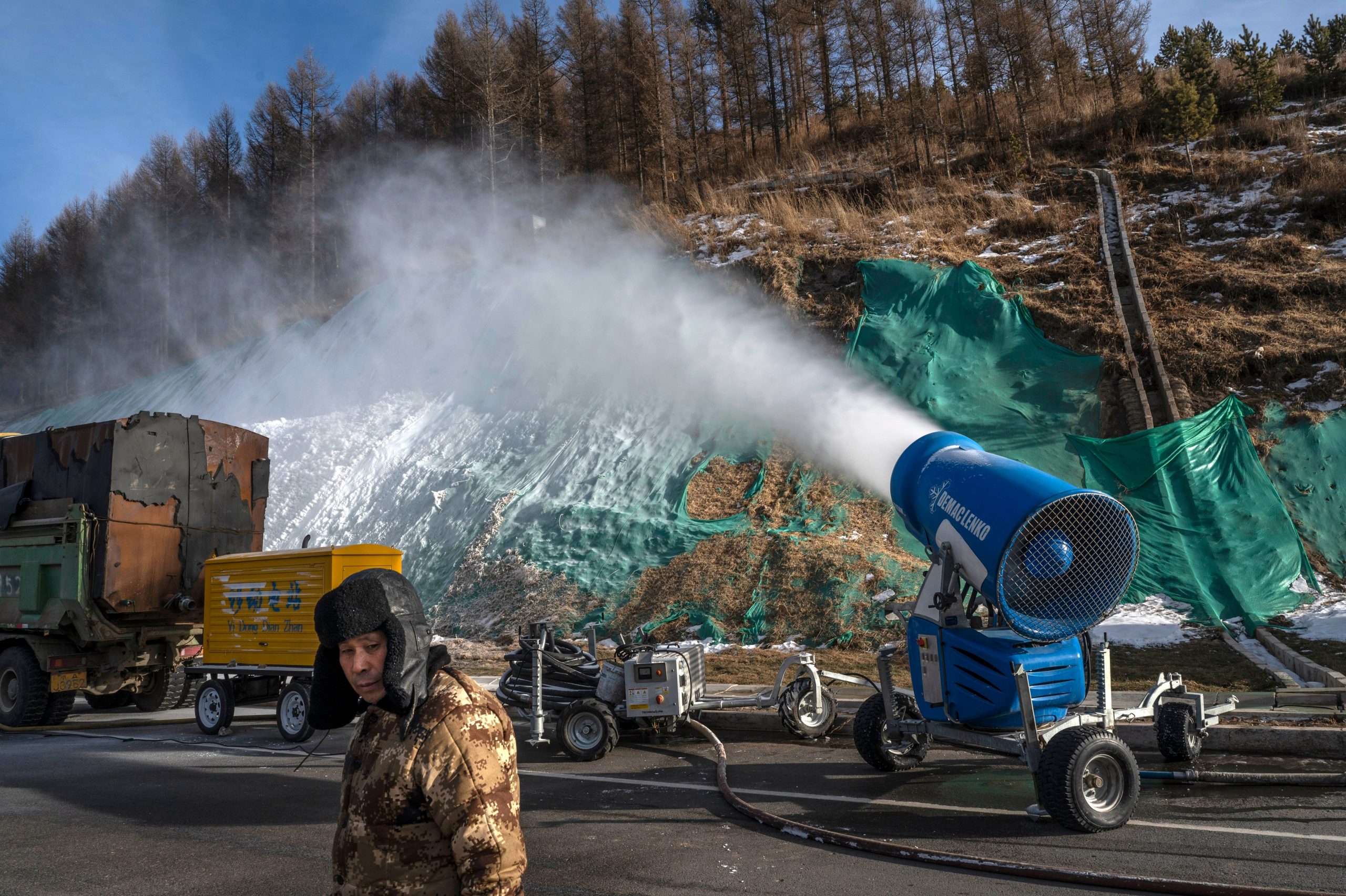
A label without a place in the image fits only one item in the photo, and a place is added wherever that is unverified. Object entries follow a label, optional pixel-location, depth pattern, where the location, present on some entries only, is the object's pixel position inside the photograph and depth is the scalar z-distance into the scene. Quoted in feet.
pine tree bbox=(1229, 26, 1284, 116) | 102.06
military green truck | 36.40
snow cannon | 18.95
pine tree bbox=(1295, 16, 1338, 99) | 107.96
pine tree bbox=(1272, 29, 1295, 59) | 135.00
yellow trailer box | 32.73
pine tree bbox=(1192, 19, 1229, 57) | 135.64
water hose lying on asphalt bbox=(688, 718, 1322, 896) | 13.13
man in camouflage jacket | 6.13
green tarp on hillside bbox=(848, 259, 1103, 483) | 53.78
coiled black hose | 28.07
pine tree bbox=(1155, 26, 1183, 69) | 137.90
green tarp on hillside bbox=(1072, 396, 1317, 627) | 41.24
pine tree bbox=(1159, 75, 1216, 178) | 94.22
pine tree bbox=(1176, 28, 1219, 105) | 106.73
